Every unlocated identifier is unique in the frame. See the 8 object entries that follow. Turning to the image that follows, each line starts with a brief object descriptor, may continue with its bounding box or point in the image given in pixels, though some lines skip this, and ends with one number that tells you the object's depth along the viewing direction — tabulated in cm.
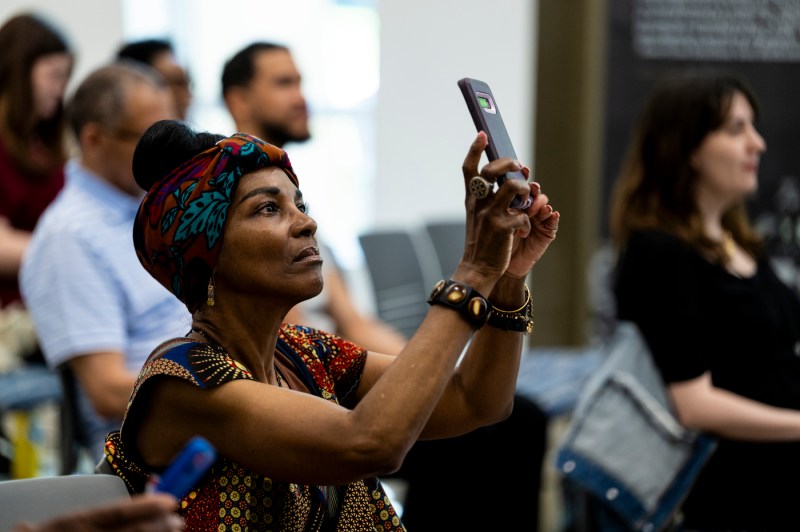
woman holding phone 273
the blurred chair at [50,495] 274
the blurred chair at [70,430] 529
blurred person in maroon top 685
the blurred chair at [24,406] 620
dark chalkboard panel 1034
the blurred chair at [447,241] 891
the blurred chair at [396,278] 793
